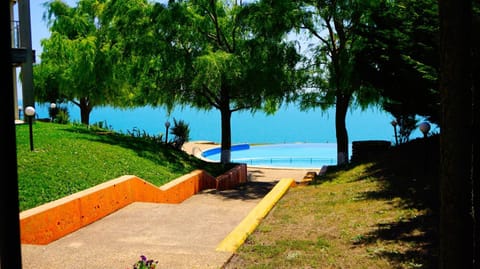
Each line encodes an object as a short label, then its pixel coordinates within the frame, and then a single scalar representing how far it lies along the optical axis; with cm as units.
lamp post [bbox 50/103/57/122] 2464
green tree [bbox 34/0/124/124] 2761
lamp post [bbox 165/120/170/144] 1949
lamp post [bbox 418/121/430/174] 1254
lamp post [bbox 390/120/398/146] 1894
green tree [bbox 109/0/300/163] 1856
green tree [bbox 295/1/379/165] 1862
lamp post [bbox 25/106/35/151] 1093
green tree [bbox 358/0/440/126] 850
